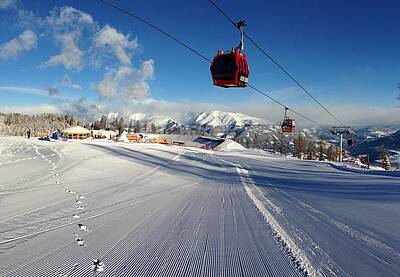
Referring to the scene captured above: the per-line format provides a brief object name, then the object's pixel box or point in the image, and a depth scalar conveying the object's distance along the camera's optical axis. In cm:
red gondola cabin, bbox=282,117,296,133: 3102
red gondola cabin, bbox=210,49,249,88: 1227
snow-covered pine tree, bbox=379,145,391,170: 6417
